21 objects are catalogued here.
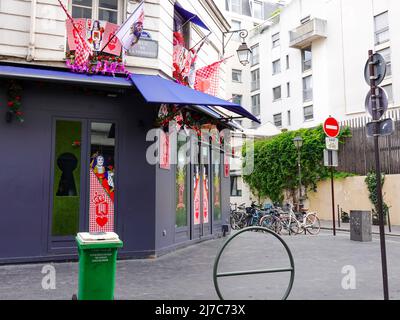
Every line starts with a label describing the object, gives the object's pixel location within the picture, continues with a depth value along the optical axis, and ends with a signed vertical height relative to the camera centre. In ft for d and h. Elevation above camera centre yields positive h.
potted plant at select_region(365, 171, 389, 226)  69.88 +2.18
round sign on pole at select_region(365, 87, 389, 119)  20.65 +4.78
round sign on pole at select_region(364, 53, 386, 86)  20.74 +6.55
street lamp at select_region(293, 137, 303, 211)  71.92 +10.19
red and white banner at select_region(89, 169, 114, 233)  30.57 -0.52
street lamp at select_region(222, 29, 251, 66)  44.21 +15.58
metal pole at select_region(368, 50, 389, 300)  18.97 +1.00
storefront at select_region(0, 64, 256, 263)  28.60 +2.70
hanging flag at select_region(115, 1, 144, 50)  28.37 +11.88
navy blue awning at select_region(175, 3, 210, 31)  38.12 +17.44
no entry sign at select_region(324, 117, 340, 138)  49.16 +8.62
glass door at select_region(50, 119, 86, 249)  29.76 +1.26
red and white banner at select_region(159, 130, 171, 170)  32.78 +4.01
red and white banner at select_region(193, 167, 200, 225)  39.75 +0.03
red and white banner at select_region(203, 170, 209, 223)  42.10 +0.02
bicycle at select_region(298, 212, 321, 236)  52.50 -3.19
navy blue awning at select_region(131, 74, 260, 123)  27.18 +7.49
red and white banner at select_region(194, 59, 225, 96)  41.86 +12.55
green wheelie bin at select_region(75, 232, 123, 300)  16.55 -2.61
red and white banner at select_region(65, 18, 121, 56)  30.58 +12.44
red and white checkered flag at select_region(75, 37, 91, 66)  29.94 +10.66
